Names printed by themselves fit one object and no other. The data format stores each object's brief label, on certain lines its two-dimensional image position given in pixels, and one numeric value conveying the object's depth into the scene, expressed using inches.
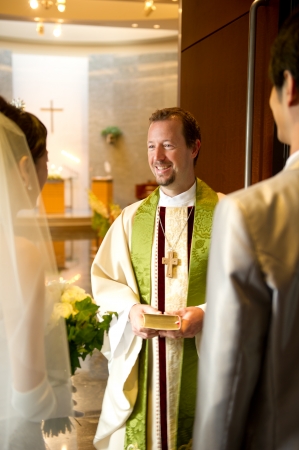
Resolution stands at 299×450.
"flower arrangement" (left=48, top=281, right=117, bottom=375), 88.1
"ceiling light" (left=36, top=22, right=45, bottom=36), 500.5
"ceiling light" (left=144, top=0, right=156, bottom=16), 379.7
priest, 108.0
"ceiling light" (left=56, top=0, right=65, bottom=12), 363.3
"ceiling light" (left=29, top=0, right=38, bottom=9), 351.6
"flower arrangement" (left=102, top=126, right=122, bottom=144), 673.6
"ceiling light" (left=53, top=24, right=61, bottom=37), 609.3
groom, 47.1
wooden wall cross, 685.9
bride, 66.6
